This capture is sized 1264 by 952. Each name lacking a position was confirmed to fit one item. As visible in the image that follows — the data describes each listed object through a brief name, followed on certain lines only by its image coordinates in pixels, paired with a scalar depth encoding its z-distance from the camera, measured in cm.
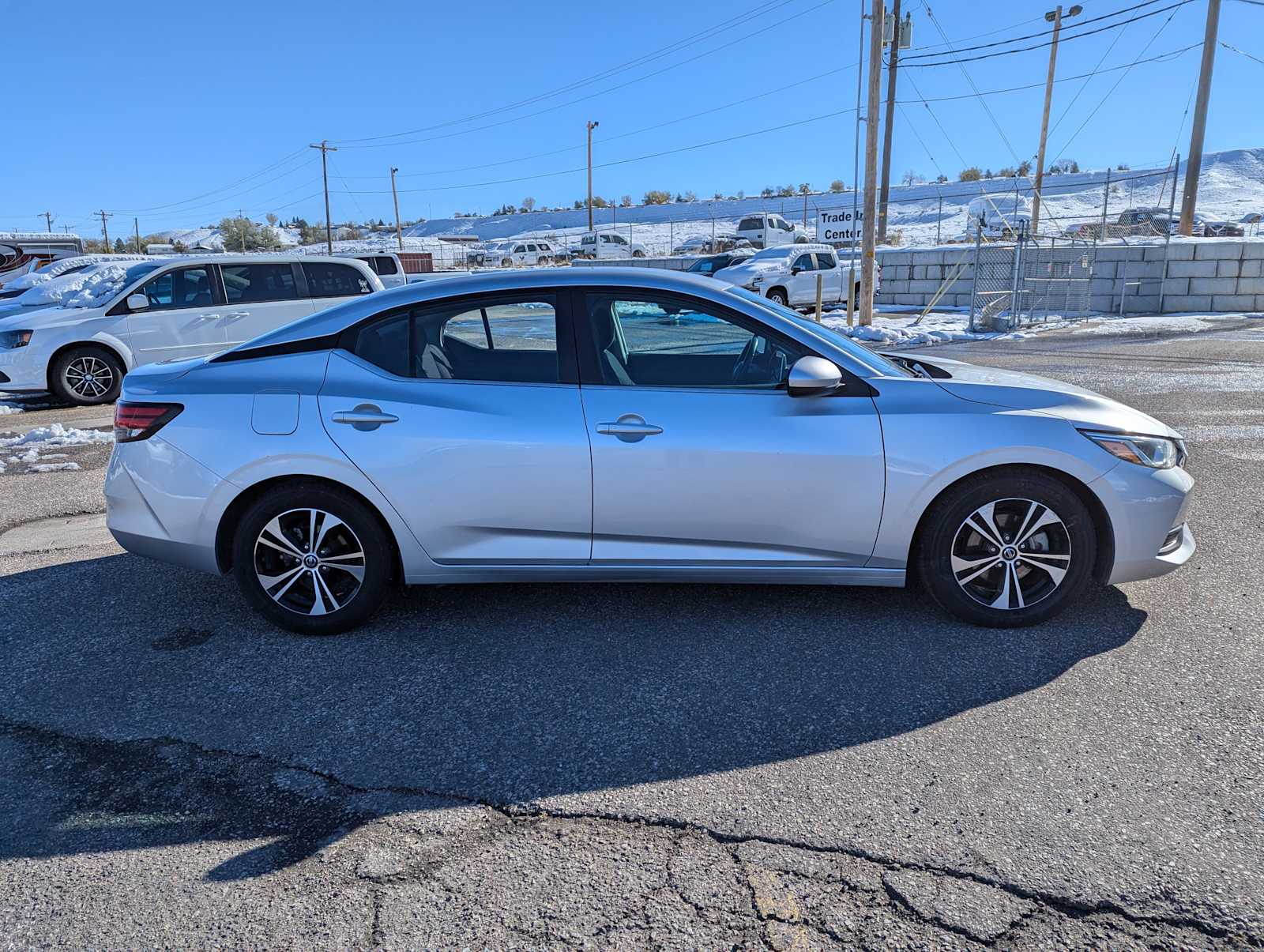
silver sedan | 383
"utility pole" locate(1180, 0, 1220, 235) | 2495
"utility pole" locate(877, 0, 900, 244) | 3203
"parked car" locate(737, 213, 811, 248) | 4114
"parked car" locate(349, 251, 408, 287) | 1585
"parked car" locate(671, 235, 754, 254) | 4147
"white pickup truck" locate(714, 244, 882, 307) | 2192
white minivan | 1063
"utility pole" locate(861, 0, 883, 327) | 1830
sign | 2870
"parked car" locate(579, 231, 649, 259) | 4547
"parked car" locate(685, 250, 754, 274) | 2548
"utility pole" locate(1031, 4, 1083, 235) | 2998
